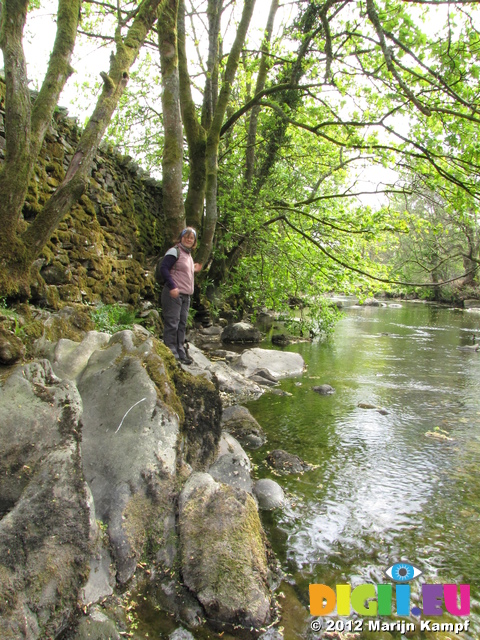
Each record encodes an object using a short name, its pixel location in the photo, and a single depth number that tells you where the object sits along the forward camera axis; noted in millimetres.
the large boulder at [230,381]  7637
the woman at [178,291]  5840
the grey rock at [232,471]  4070
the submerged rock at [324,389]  8055
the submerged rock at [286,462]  4848
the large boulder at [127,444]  3045
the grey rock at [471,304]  30344
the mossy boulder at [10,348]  3789
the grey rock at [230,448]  4493
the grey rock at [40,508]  2389
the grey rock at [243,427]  5574
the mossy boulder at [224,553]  2717
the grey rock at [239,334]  12898
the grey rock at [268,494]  4090
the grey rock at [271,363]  9281
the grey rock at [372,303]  31938
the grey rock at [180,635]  2543
